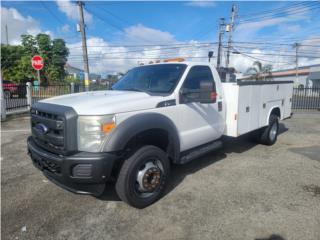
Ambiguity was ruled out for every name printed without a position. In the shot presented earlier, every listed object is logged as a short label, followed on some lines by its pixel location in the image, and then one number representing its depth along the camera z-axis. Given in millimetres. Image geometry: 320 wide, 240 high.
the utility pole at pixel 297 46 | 49706
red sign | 13886
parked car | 12641
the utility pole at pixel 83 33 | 16484
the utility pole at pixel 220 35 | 24094
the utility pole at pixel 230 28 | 26062
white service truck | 2678
